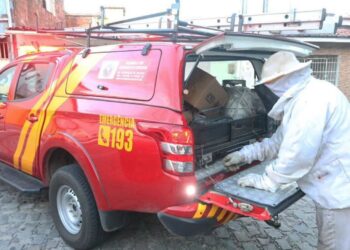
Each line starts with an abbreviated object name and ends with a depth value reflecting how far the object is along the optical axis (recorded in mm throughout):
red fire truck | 2654
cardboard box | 3369
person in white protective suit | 2332
